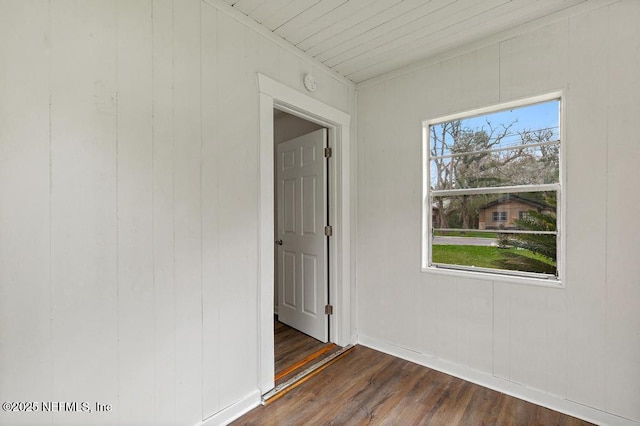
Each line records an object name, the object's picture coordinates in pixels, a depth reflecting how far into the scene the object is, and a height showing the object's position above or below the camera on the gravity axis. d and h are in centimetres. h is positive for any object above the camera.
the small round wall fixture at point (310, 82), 234 +102
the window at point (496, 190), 201 +16
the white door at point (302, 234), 285 -24
